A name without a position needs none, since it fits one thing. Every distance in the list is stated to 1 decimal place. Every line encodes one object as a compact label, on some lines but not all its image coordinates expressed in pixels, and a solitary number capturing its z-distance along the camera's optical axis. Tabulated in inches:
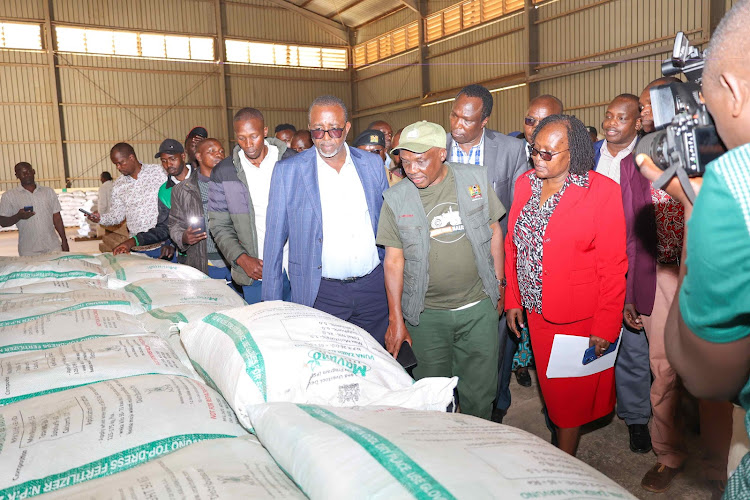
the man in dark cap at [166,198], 174.1
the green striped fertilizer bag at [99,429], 46.2
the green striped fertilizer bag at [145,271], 126.0
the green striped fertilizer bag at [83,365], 62.1
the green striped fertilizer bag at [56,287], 112.1
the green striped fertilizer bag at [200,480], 41.7
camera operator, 25.1
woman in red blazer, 93.4
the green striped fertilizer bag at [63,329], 76.5
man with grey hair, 110.4
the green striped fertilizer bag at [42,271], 122.3
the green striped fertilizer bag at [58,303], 92.3
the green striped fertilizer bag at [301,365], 59.7
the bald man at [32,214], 245.3
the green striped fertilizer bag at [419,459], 37.9
